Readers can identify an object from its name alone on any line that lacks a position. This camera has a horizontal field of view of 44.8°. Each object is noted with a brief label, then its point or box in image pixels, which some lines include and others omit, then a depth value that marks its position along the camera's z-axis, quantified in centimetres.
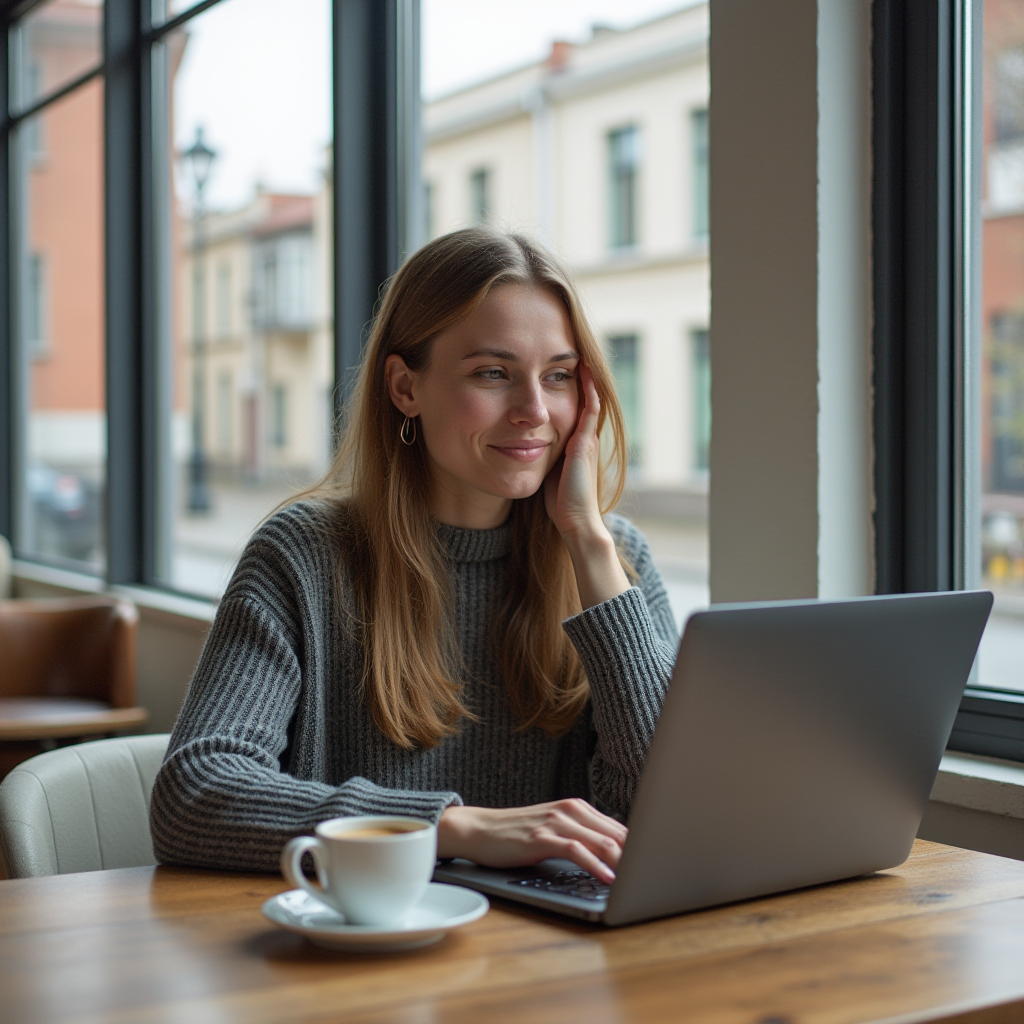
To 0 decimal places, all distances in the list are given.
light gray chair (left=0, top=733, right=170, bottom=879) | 137
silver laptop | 93
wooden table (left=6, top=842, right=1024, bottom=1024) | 80
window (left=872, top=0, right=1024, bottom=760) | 176
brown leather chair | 320
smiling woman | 137
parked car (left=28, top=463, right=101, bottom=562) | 553
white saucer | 90
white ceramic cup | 91
